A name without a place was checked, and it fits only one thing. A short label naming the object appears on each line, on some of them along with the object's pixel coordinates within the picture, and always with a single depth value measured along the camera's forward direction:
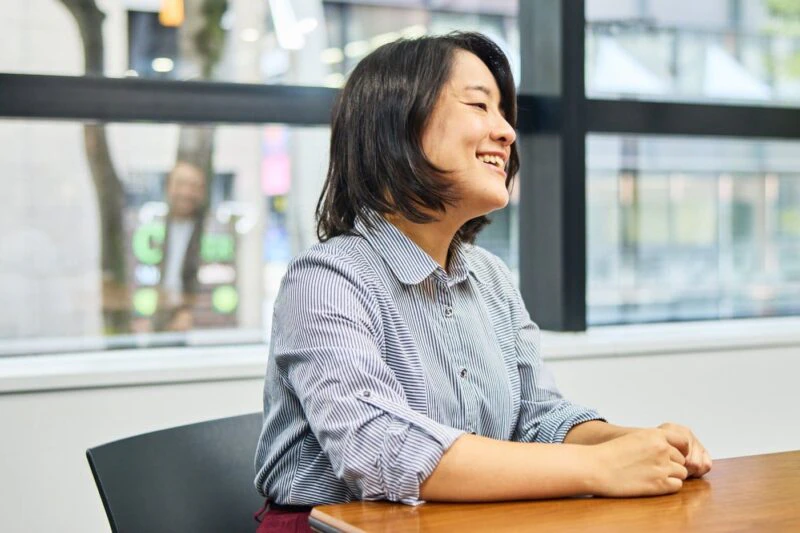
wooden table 1.04
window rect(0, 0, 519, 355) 2.56
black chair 1.33
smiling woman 1.18
